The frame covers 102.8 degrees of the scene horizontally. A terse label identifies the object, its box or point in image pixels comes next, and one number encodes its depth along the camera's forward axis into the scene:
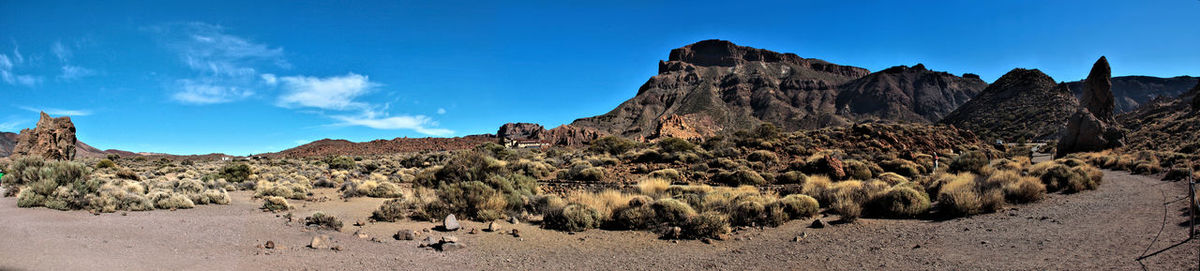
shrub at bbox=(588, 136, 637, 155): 32.65
